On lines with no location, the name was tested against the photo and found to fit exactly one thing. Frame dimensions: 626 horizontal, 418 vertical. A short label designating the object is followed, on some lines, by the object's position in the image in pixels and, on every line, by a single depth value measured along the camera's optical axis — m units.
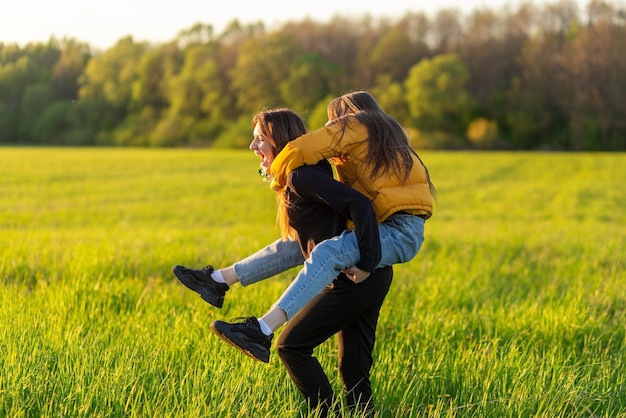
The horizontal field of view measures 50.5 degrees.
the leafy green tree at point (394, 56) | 72.94
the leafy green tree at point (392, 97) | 67.81
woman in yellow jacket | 2.88
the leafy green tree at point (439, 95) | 66.50
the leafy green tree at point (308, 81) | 62.25
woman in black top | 2.85
